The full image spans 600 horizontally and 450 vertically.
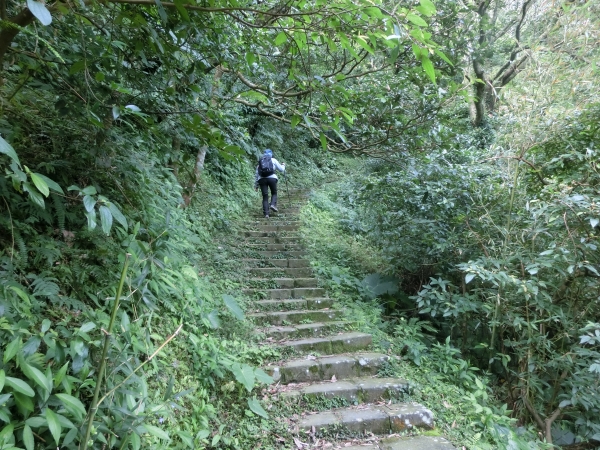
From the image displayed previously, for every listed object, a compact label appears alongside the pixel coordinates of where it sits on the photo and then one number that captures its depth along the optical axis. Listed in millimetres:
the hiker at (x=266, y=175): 8250
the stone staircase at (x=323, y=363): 3049
